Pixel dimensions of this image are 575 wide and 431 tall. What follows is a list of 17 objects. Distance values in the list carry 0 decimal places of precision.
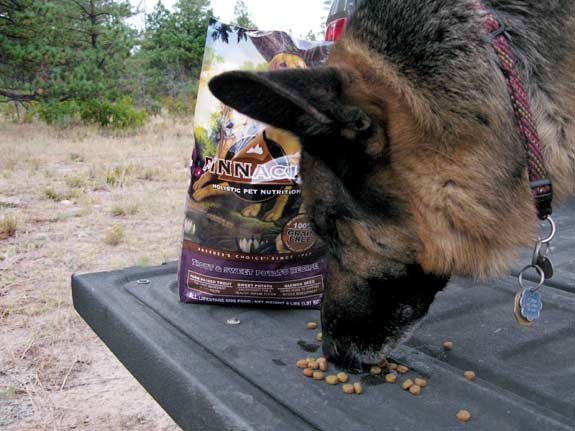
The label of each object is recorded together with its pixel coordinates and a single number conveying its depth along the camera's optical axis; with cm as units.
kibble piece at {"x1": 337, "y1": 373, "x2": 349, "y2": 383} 58
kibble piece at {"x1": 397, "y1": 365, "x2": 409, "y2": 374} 61
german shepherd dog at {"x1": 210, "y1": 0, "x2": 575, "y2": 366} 49
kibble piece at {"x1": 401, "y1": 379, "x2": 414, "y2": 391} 57
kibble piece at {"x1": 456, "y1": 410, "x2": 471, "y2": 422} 50
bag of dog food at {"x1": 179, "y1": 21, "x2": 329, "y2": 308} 71
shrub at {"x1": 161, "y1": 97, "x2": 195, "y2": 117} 599
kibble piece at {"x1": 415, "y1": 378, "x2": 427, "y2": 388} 57
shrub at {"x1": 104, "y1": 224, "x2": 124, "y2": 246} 172
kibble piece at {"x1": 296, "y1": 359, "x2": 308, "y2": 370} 60
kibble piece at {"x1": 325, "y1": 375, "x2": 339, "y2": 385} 57
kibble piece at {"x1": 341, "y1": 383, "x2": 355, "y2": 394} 56
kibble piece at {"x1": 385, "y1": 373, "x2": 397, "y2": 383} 59
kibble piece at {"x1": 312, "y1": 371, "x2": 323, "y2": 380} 58
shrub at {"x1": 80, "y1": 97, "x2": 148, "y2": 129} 449
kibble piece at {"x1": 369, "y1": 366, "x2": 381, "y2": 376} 61
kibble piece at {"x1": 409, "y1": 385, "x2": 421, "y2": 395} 55
